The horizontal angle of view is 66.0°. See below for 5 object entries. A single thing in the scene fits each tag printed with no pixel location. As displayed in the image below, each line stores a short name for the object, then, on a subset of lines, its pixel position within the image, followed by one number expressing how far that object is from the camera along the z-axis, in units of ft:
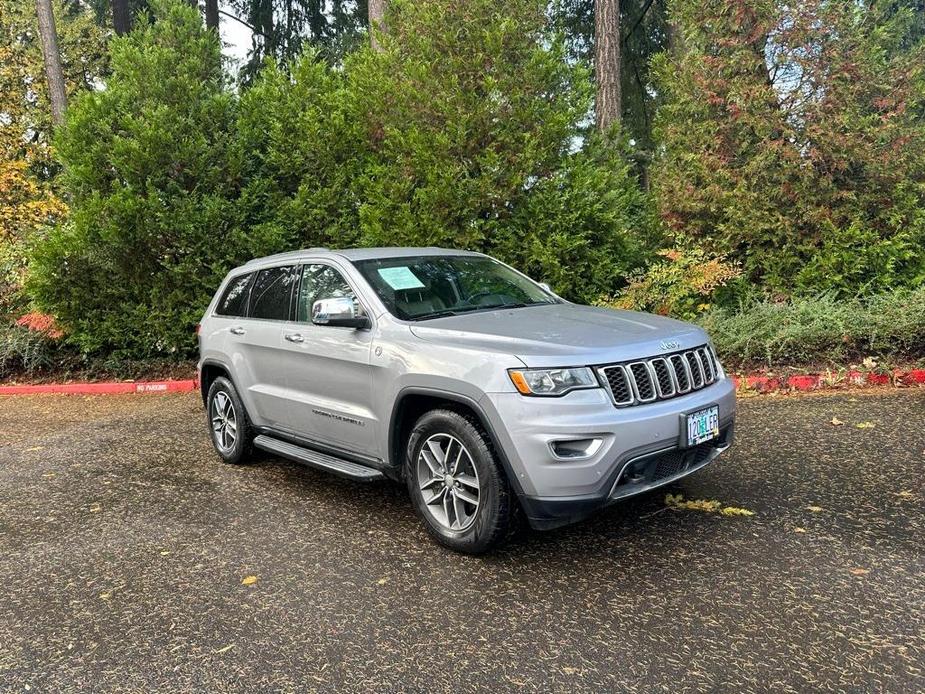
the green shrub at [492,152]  27.45
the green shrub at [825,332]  24.84
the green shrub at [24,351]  32.65
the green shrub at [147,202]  30.45
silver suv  11.19
